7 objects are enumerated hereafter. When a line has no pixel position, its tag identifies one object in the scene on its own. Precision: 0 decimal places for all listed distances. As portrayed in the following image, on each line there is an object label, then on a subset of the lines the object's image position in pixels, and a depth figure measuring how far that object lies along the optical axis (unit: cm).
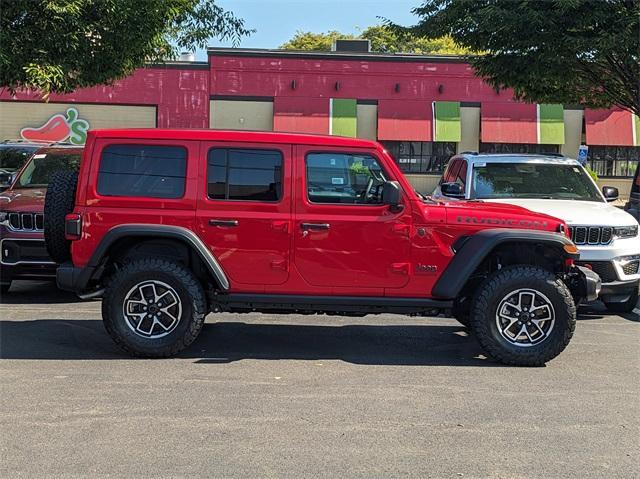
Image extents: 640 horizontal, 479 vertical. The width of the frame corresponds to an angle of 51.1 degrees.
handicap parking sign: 2012
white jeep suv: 751
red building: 2856
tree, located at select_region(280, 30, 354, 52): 4800
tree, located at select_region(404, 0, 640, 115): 1097
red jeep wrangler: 570
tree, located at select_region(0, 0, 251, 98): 925
